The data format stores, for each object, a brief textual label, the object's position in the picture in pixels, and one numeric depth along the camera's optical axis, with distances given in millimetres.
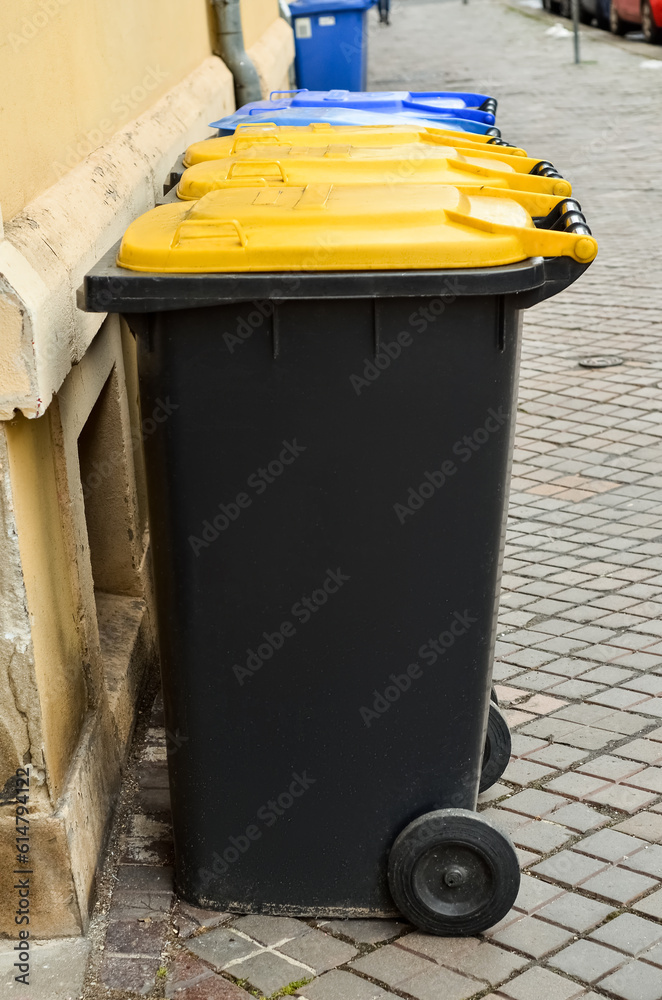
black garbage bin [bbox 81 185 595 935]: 2311
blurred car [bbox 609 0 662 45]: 20912
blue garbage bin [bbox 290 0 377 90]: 13164
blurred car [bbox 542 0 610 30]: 24375
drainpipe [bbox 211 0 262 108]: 7617
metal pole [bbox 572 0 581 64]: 19531
